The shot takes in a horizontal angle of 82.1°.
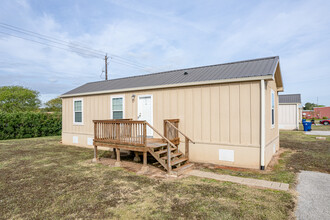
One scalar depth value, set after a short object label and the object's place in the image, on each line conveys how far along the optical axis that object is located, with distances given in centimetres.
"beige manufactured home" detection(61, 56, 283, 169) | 579
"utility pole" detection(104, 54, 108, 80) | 2112
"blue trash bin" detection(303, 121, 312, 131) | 1655
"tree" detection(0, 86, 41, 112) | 2262
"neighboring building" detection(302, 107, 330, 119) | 3728
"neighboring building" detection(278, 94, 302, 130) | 1861
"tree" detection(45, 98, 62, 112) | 2931
